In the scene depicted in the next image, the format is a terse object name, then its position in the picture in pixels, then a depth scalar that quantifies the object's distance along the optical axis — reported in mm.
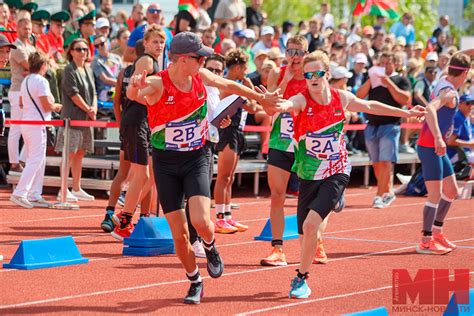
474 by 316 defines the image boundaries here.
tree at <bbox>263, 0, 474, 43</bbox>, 58094
